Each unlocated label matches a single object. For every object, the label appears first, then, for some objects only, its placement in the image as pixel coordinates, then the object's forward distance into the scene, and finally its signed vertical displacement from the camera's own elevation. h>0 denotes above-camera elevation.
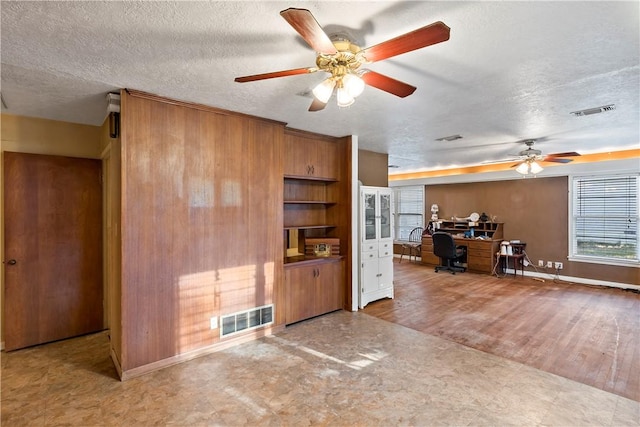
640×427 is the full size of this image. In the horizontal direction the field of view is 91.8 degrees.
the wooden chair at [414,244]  8.72 -0.97
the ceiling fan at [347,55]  1.39 +0.84
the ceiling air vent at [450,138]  4.48 +1.06
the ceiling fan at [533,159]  5.01 +0.84
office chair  6.97 -0.94
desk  6.95 -0.98
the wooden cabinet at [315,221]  4.06 -0.16
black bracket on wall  2.87 +0.81
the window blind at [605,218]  5.79 -0.18
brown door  3.22 -0.41
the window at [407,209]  9.14 +0.02
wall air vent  3.32 -1.23
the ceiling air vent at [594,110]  3.20 +1.06
